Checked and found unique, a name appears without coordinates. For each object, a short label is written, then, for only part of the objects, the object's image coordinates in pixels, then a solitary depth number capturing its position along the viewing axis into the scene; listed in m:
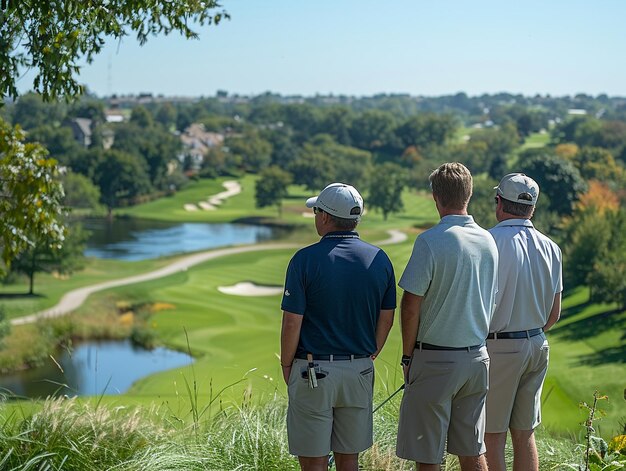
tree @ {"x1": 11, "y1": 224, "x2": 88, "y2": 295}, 45.84
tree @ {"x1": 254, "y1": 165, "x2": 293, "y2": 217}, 89.88
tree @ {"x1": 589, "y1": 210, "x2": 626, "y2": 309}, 37.10
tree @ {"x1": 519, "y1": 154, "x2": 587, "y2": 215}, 63.03
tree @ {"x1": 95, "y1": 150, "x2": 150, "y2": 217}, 93.00
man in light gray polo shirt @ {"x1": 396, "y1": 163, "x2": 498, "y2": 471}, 4.30
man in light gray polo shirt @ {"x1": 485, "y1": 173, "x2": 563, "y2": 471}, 4.71
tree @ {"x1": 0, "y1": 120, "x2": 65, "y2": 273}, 8.09
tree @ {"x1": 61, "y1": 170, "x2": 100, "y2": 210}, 79.12
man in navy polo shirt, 4.21
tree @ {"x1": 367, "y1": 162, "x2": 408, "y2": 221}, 84.19
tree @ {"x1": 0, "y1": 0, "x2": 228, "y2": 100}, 5.77
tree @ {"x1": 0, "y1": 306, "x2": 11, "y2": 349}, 29.43
